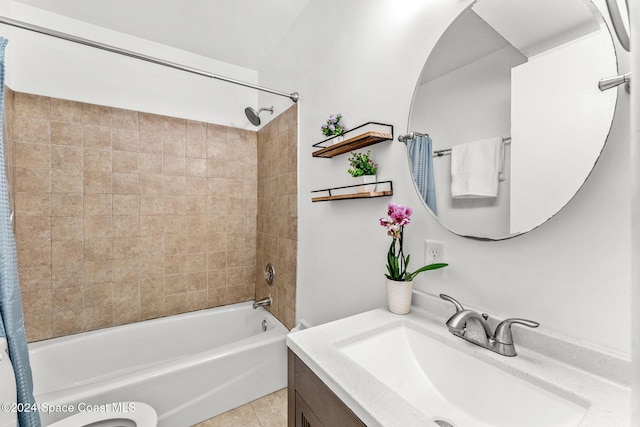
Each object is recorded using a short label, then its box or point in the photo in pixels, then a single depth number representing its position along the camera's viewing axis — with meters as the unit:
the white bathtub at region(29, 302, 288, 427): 1.42
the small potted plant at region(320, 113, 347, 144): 1.44
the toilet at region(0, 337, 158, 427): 1.00
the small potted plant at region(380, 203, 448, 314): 1.01
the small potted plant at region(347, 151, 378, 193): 1.26
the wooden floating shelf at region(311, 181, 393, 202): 1.20
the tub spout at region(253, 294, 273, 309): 2.30
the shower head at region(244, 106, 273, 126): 2.29
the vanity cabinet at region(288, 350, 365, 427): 0.67
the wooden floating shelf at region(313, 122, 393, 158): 1.17
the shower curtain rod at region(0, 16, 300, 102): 1.26
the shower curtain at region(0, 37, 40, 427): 1.09
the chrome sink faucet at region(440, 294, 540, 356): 0.76
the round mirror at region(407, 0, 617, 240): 0.69
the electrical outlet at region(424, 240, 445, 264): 1.00
